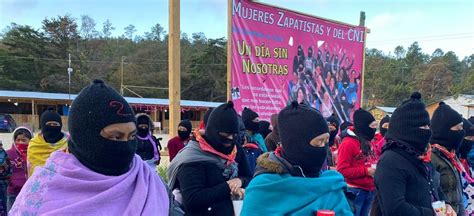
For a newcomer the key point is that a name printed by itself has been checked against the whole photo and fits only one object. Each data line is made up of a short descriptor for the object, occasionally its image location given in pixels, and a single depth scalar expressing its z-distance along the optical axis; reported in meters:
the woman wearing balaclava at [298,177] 2.36
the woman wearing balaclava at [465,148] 4.36
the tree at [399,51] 97.86
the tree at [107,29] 81.20
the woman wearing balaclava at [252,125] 6.03
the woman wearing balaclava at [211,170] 3.08
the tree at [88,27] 72.62
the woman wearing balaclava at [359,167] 4.96
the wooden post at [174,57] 6.31
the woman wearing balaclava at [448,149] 3.61
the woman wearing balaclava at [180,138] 6.90
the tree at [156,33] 87.44
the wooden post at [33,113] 37.37
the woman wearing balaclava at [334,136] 7.14
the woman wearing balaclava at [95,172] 1.85
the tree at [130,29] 87.94
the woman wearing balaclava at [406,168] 2.77
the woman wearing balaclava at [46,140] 4.96
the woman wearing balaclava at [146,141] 6.39
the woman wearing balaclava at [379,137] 5.38
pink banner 7.13
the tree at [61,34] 56.44
